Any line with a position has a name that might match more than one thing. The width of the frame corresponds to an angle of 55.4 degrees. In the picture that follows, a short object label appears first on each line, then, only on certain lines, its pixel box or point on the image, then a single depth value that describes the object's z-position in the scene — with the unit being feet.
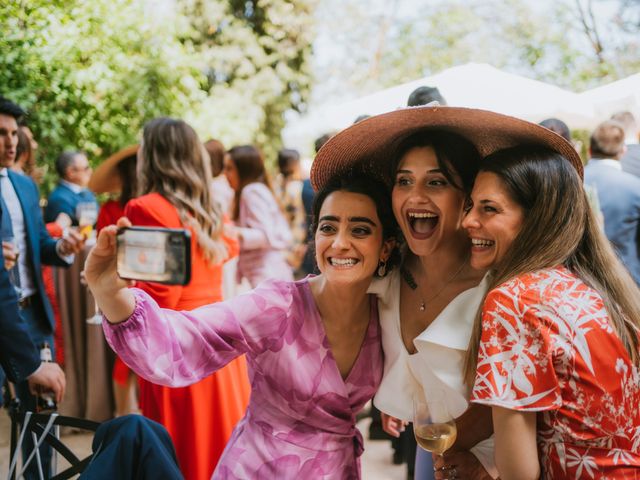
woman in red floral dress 4.97
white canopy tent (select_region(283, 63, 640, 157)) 20.86
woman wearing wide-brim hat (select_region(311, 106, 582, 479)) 6.36
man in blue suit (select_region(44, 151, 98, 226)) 15.84
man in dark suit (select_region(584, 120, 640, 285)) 15.20
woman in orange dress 10.51
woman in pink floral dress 6.36
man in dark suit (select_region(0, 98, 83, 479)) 10.59
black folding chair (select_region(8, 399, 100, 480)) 6.78
